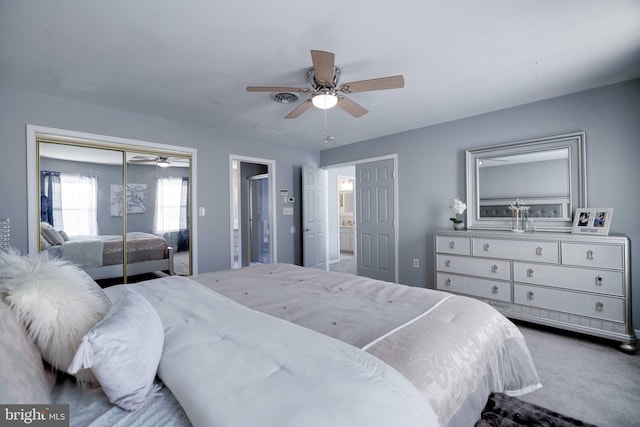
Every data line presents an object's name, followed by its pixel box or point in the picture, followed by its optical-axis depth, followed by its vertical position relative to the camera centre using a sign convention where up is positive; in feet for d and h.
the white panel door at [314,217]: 16.71 -0.25
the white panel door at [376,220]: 14.69 -0.41
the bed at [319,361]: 2.42 -1.68
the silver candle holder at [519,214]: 10.75 -0.14
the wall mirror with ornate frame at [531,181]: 9.75 +1.12
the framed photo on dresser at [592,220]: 8.76 -0.37
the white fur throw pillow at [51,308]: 2.91 -0.99
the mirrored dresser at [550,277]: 8.11 -2.25
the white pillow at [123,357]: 2.47 -1.32
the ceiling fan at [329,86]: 6.31 +3.32
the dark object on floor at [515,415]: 4.28 -3.31
